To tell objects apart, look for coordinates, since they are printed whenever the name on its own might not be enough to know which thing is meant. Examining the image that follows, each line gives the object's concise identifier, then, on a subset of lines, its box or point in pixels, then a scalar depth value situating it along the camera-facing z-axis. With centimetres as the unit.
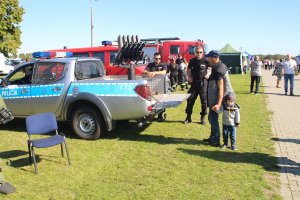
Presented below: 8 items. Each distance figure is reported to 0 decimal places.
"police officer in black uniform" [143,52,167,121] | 864
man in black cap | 618
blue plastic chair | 530
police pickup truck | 666
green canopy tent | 3350
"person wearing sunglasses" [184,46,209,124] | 793
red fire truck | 1538
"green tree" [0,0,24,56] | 4150
